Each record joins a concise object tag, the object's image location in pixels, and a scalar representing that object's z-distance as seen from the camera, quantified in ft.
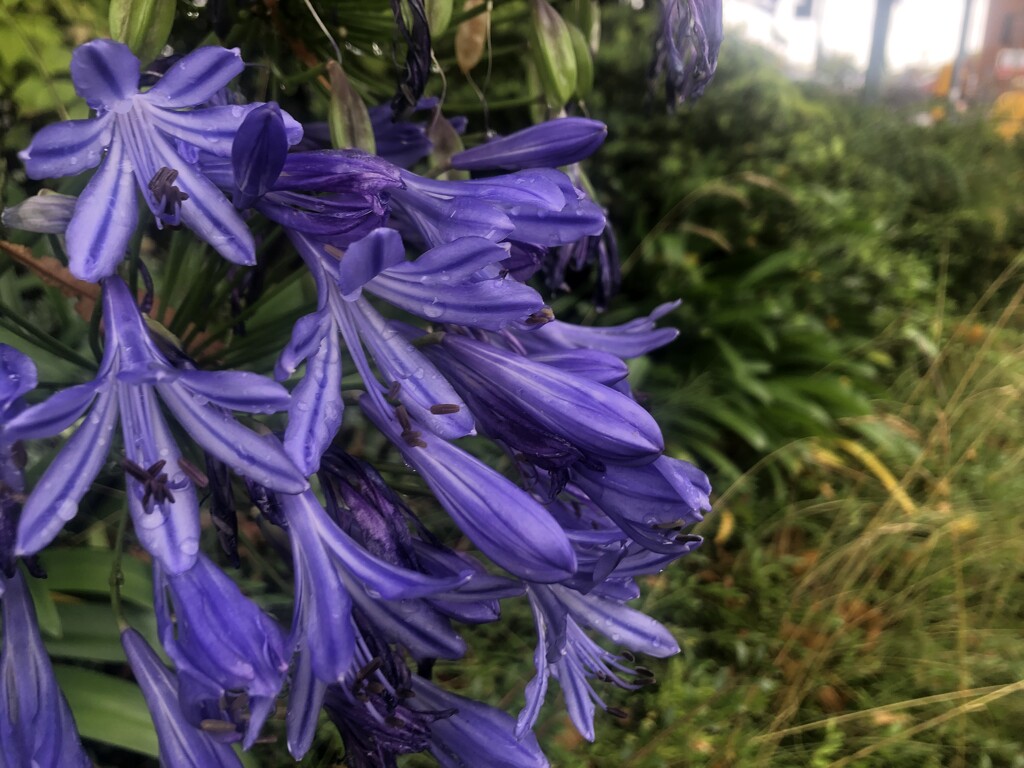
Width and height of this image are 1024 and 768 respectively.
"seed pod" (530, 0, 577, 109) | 0.53
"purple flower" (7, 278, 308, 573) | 0.34
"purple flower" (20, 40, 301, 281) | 0.35
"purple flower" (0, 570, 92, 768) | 0.40
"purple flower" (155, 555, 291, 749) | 0.35
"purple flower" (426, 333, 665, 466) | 0.38
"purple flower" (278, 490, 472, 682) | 0.36
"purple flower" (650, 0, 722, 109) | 0.49
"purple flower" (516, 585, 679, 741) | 0.51
